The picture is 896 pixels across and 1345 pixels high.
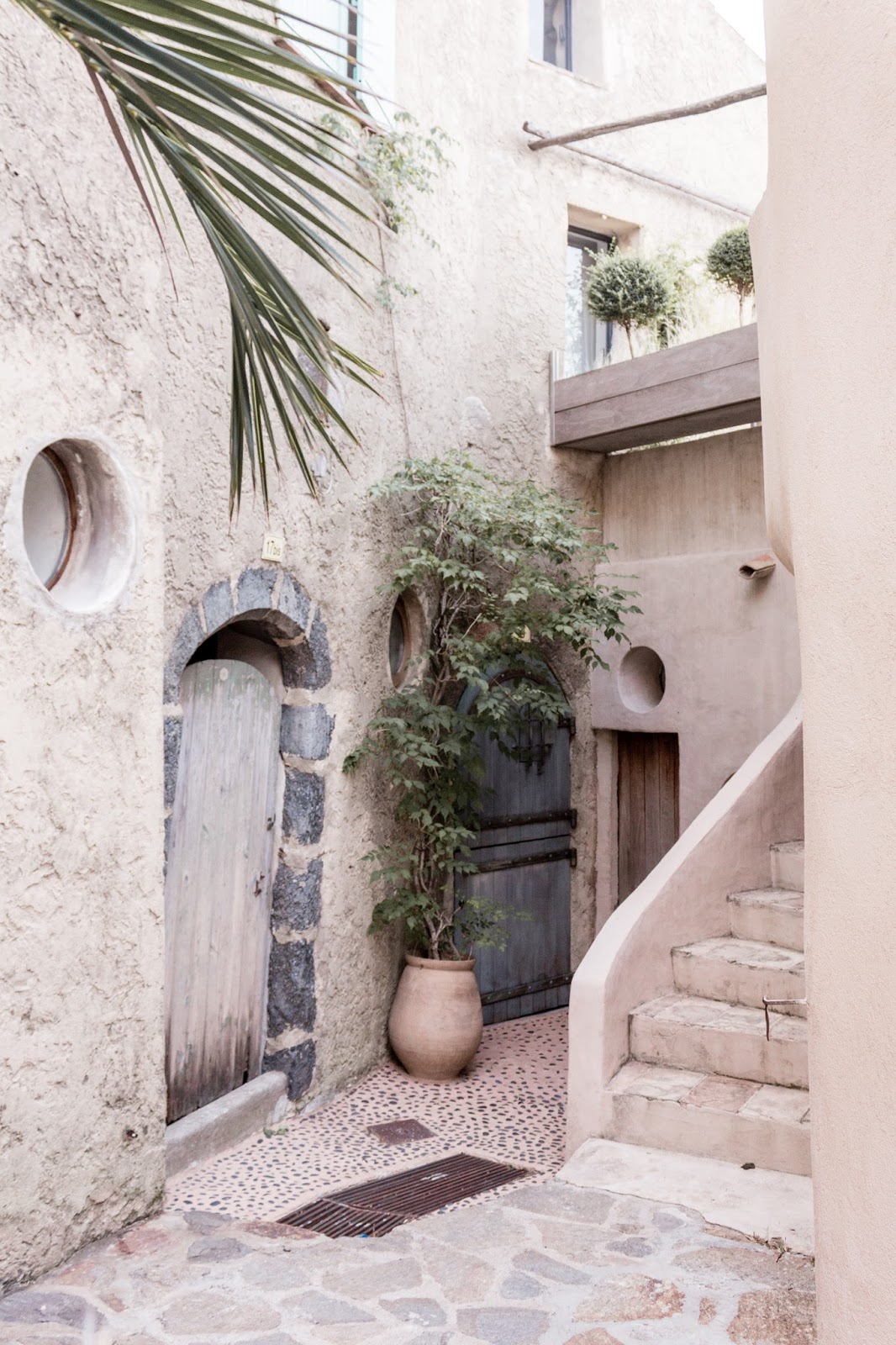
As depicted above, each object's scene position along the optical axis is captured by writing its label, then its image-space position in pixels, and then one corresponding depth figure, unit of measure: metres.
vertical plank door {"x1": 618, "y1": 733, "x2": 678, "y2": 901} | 6.89
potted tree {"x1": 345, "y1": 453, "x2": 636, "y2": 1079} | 5.27
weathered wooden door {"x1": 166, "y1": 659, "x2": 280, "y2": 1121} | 4.34
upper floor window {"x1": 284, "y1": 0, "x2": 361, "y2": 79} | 5.24
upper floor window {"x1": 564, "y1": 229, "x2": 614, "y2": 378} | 7.29
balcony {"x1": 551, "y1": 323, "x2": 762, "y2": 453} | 5.75
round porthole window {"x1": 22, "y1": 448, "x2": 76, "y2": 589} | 3.40
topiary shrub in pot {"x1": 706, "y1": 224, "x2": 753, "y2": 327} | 6.09
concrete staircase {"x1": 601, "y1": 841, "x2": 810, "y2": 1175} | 3.73
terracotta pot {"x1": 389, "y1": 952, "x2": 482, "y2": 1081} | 5.27
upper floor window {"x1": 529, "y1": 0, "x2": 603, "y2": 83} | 7.26
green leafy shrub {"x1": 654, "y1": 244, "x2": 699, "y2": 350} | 6.46
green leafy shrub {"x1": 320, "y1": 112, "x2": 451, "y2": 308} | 5.25
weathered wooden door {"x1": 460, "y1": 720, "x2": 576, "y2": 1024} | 6.40
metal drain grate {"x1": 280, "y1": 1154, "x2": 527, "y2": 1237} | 3.77
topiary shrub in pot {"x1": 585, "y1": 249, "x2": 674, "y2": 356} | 6.40
